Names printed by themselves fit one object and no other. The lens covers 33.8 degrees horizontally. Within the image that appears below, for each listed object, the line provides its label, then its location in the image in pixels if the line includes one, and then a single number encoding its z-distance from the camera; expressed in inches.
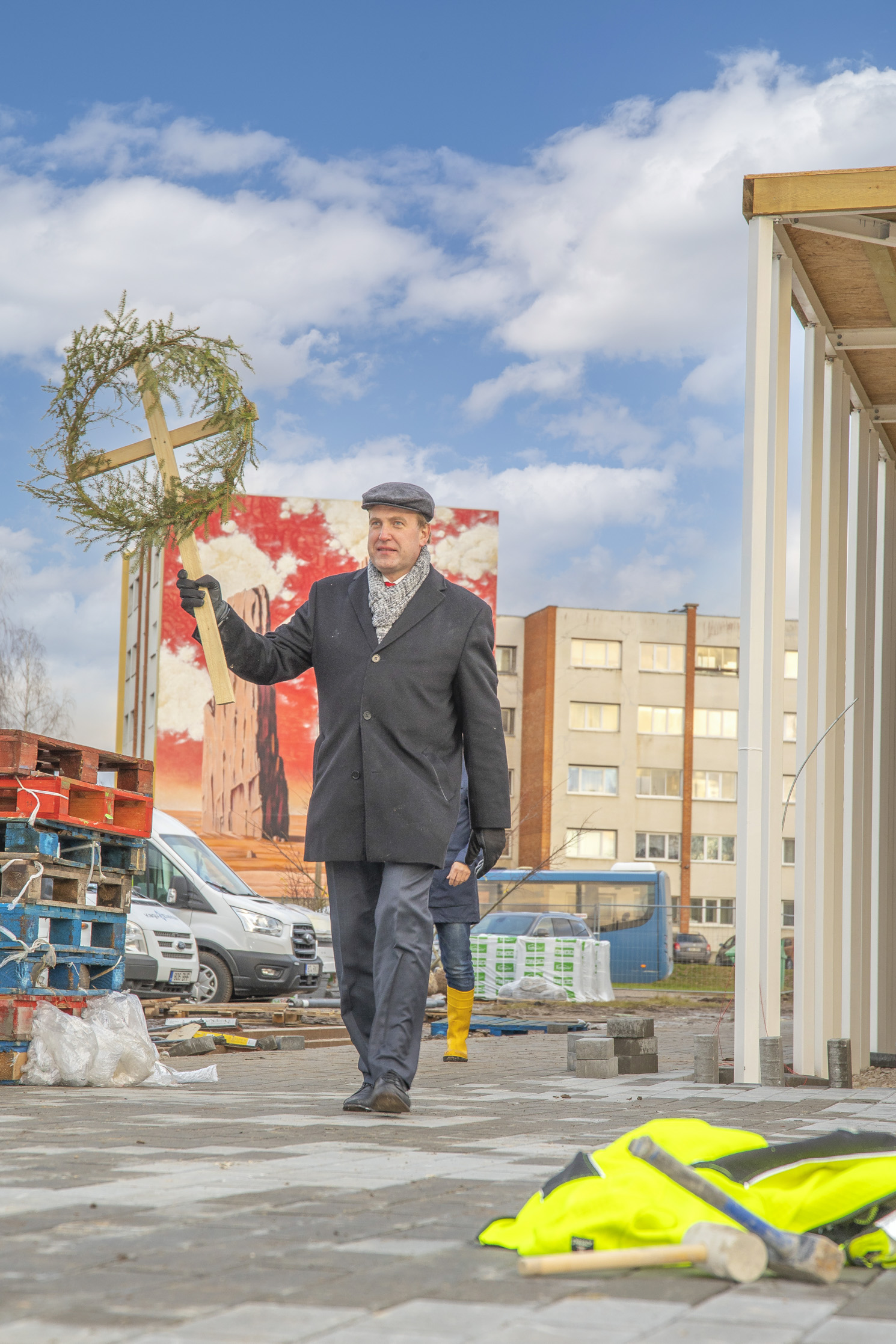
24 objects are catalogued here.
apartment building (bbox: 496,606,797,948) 2455.7
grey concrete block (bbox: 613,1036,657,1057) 325.7
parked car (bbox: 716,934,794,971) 1621.6
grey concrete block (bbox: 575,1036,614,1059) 311.3
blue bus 1428.4
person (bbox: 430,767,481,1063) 344.2
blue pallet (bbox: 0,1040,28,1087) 261.6
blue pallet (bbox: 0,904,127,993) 270.1
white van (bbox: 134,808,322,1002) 668.1
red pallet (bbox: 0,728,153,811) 279.3
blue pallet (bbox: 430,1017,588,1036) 542.6
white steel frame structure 299.1
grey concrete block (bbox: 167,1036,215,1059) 376.8
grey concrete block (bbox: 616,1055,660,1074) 321.4
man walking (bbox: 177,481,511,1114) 211.9
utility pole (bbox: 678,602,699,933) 2442.2
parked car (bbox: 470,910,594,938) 1239.5
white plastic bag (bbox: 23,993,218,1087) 261.3
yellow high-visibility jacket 100.5
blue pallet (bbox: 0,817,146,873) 276.1
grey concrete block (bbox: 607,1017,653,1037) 327.9
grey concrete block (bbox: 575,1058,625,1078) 309.1
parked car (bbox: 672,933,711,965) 1838.1
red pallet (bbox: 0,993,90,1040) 263.6
